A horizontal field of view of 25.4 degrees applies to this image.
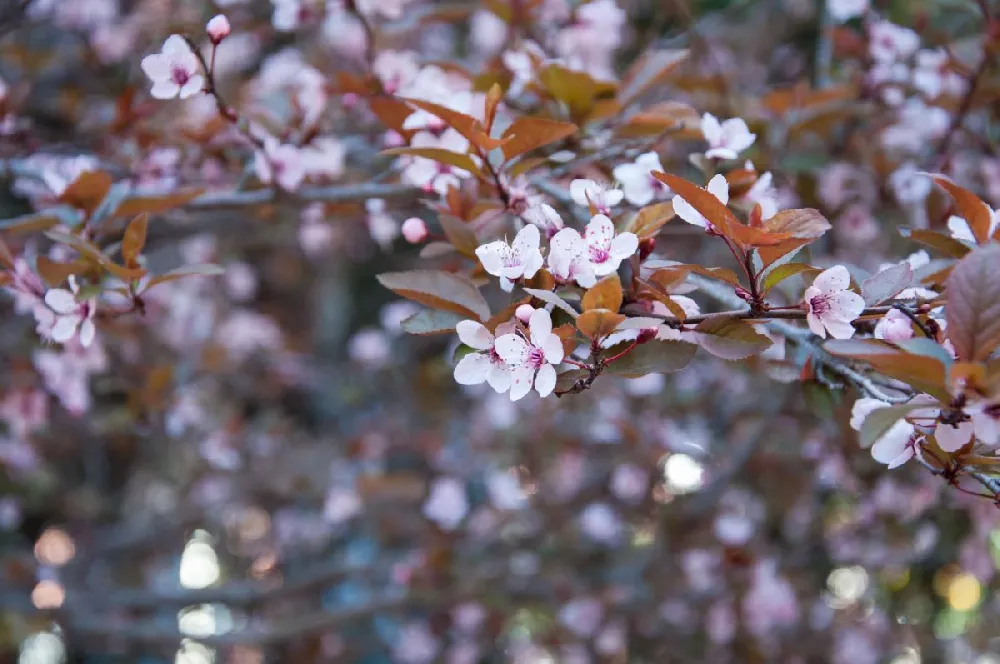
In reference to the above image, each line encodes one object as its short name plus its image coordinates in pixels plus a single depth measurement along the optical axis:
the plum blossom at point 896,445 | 0.68
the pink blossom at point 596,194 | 0.71
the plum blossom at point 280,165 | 0.81
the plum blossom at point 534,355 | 0.67
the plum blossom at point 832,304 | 0.68
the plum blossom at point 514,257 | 0.69
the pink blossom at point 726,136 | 0.76
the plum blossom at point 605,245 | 0.68
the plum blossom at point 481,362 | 0.69
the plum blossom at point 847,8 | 0.95
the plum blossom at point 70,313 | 0.74
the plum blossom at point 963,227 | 0.70
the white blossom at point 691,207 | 0.69
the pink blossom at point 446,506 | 1.45
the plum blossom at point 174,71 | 0.77
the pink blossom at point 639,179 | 0.75
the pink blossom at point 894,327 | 0.67
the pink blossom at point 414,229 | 0.76
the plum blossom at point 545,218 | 0.70
